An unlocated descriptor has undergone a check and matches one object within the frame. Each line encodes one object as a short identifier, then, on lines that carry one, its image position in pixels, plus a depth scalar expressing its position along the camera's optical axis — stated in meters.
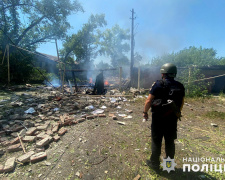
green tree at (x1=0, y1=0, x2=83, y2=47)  12.60
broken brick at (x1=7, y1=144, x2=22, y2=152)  2.35
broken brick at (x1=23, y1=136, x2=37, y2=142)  2.61
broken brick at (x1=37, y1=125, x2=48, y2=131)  3.07
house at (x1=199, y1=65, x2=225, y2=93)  9.59
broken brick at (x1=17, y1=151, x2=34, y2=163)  2.06
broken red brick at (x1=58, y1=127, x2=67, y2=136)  2.90
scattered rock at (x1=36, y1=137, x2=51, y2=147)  2.41
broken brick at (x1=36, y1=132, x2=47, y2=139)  2.70
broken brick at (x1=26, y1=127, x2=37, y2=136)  2.82
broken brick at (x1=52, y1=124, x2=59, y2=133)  3.01
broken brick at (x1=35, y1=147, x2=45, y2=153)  2.31
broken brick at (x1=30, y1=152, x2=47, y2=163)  2.08
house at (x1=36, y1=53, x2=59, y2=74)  25.38
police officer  1.80
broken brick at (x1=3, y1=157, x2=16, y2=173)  1.91
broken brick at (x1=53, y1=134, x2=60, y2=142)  2.67
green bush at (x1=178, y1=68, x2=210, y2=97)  6.95
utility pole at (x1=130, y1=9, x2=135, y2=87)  15.75
